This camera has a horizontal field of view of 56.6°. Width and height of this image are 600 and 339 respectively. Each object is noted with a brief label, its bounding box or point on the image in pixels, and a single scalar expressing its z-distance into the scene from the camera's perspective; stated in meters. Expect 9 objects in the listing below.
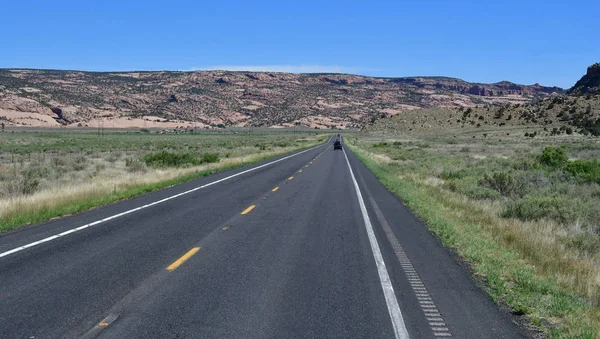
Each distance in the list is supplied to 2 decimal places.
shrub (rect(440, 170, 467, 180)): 27.19
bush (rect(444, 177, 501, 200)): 19.53
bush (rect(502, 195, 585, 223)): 14.39
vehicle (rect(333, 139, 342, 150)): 70.31
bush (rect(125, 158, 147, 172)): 33.12
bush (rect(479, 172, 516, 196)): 20.77
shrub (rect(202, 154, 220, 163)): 42.03
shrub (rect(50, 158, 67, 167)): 37.50
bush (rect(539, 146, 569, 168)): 31.05
